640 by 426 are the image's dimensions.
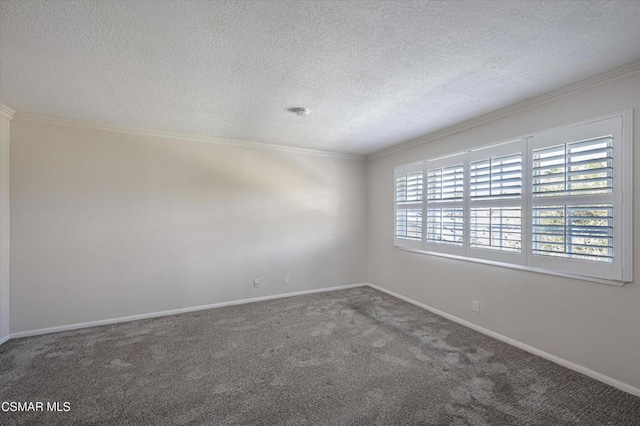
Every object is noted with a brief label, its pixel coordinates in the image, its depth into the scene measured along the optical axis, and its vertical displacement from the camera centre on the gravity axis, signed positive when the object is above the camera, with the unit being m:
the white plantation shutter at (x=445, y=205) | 3.31 +0.15
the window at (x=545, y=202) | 2.06 +0.15
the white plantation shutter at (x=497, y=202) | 2.69 +0.15
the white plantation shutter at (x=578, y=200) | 2.08 +0.15
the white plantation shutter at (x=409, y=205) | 3.92 +0.16
